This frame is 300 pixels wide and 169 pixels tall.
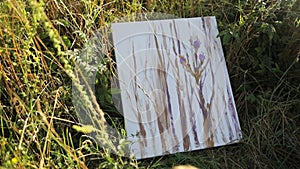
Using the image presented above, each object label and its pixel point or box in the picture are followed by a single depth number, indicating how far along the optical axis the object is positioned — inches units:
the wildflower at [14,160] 56.1
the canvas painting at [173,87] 77.5
